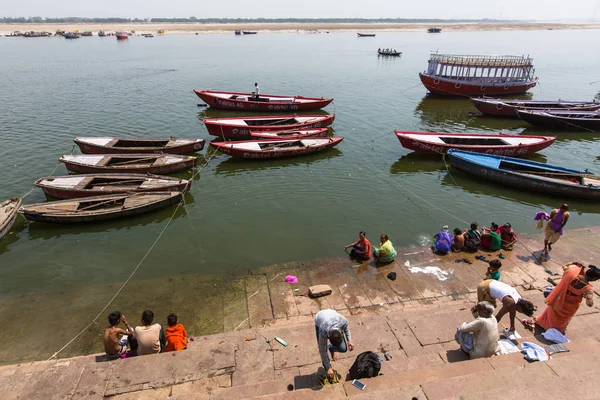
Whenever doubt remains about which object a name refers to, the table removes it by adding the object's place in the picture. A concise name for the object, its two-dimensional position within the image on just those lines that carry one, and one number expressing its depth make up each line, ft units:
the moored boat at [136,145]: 73.97
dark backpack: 21.86
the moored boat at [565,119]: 101.65
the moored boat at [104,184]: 58.08
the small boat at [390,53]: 276.82
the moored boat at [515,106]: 114.42
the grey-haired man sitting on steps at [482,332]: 22.27
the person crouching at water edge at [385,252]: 41.60
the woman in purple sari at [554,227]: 40.24
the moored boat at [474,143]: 76.84
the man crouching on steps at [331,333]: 20.22
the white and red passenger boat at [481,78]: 140.05
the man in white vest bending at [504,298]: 25.48
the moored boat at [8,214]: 50.93
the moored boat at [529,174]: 61.36
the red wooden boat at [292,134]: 84.07
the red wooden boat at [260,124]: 87.45
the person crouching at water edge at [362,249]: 43.29
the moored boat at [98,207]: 52.19
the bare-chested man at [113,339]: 26.55
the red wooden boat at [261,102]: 116.26
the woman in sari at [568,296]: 24.08
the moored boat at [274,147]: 76.28
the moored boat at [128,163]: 65.87
